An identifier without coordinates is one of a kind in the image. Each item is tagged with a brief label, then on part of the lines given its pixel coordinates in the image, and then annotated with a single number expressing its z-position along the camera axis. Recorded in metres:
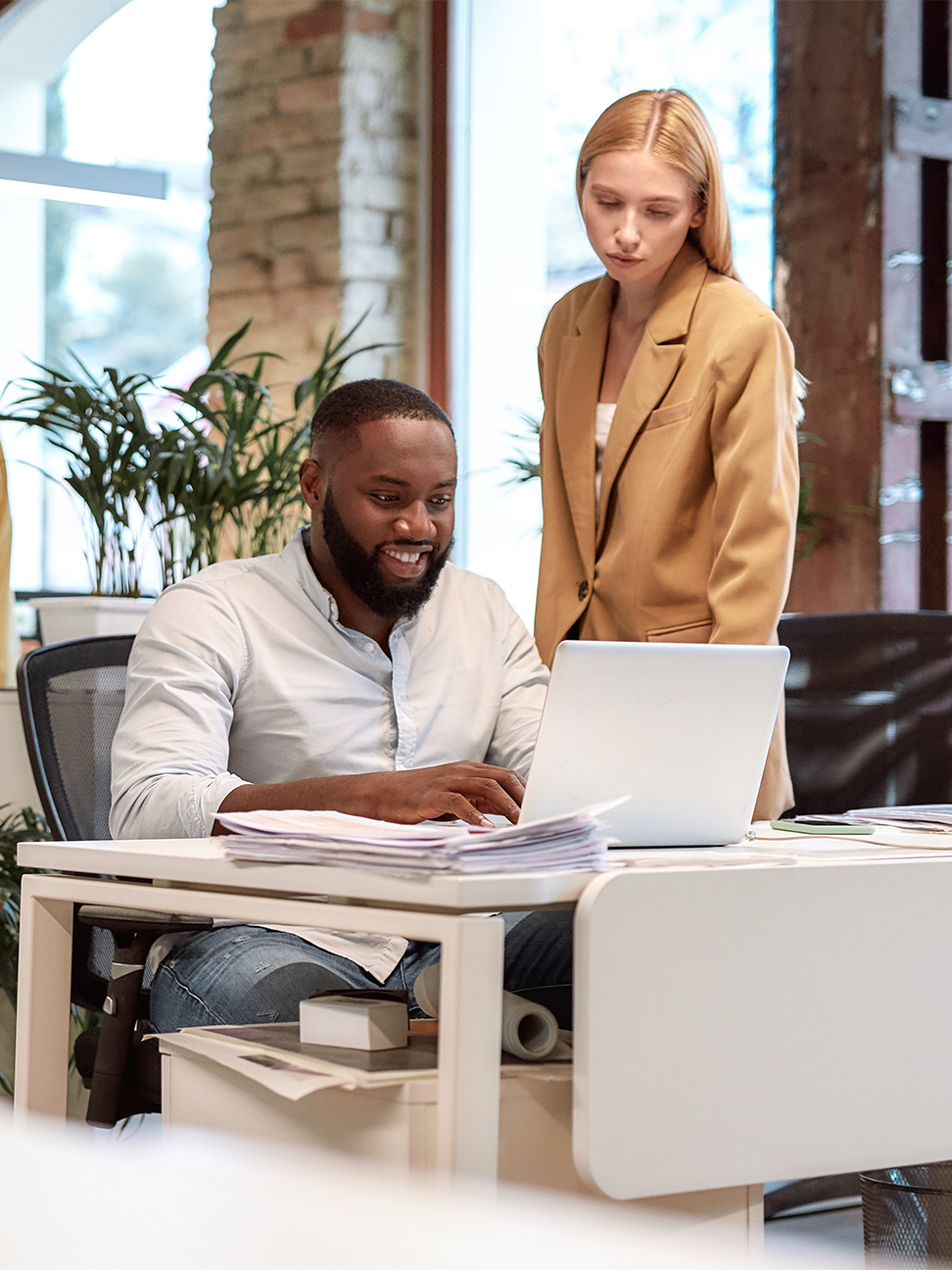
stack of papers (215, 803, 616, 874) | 2.80
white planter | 4.46
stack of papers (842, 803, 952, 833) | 3.30
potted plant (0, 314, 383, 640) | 4.45
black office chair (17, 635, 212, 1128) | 3.48
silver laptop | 2.94
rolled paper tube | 2.88
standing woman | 3.55
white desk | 2.77
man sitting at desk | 3.27
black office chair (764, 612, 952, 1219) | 3.95
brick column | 6.33
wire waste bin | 3.57
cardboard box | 2.90
